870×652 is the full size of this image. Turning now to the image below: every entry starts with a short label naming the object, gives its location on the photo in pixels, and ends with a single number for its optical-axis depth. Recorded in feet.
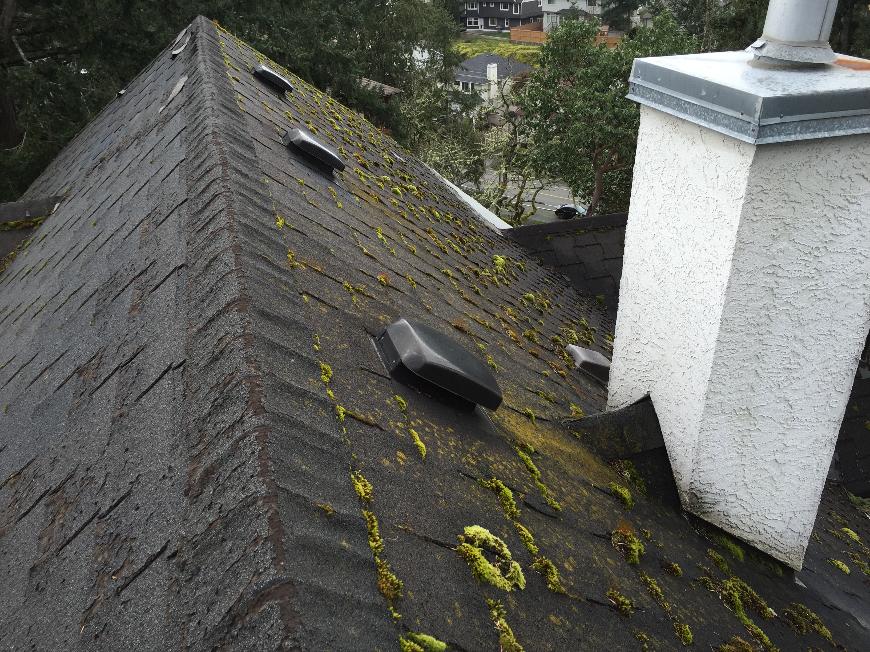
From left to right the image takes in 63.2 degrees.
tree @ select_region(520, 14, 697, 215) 63.36
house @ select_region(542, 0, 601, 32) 241.96
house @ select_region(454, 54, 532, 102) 158.51
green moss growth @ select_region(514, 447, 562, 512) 9.46
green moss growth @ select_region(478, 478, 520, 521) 8.46
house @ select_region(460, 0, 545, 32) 274.98
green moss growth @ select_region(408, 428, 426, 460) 8.33
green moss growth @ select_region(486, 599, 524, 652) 6.45
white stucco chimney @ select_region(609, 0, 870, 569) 9.43
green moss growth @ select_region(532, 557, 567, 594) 7.75
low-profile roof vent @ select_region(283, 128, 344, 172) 16.58
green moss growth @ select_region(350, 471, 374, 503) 6.83
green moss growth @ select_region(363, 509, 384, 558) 6.28
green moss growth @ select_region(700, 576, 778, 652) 10.05
